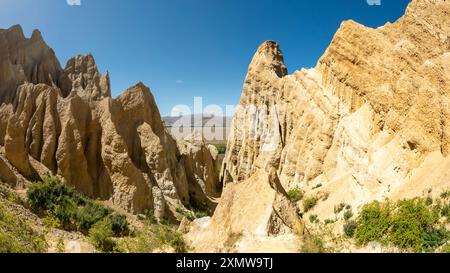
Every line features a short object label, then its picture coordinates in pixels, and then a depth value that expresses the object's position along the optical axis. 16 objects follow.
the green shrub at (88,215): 20.45
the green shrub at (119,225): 21.64
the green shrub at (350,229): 16.70
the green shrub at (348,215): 19.00
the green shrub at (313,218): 22.12
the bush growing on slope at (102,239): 17.44
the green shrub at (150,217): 25.56
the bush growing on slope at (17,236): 12.79
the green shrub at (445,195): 14.75
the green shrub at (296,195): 27.00
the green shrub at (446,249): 11.24
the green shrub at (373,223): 15.16
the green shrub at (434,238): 12.47
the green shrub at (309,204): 24.51
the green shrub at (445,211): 13.83
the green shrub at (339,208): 21.22
